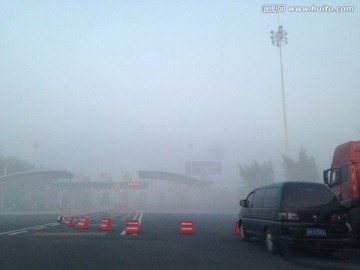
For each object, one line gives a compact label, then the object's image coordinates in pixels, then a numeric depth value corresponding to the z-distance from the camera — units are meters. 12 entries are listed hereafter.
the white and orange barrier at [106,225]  17.04
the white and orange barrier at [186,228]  15.73
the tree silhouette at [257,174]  59.66
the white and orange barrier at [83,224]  18.34
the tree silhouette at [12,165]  70.00
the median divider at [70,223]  19.86
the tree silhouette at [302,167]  51.84
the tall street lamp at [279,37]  49.09
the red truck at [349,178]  11.82
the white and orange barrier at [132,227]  15.31
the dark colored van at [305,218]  9.68
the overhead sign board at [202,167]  65.69
